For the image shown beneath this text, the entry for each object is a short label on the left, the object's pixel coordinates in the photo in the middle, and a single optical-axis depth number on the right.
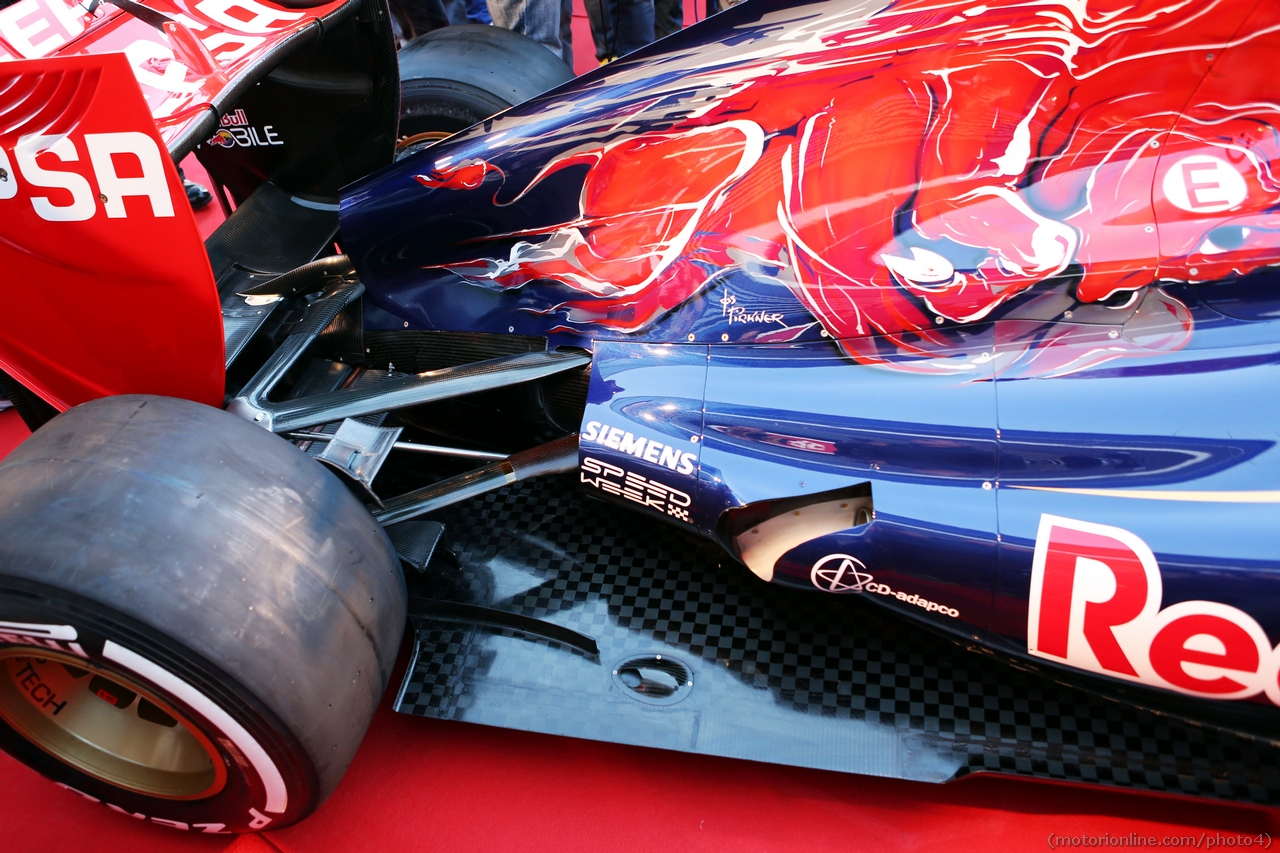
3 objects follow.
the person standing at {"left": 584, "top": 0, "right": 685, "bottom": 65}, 4.19
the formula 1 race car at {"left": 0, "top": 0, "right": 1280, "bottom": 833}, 1.29
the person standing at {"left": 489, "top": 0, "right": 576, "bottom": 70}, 3.58
